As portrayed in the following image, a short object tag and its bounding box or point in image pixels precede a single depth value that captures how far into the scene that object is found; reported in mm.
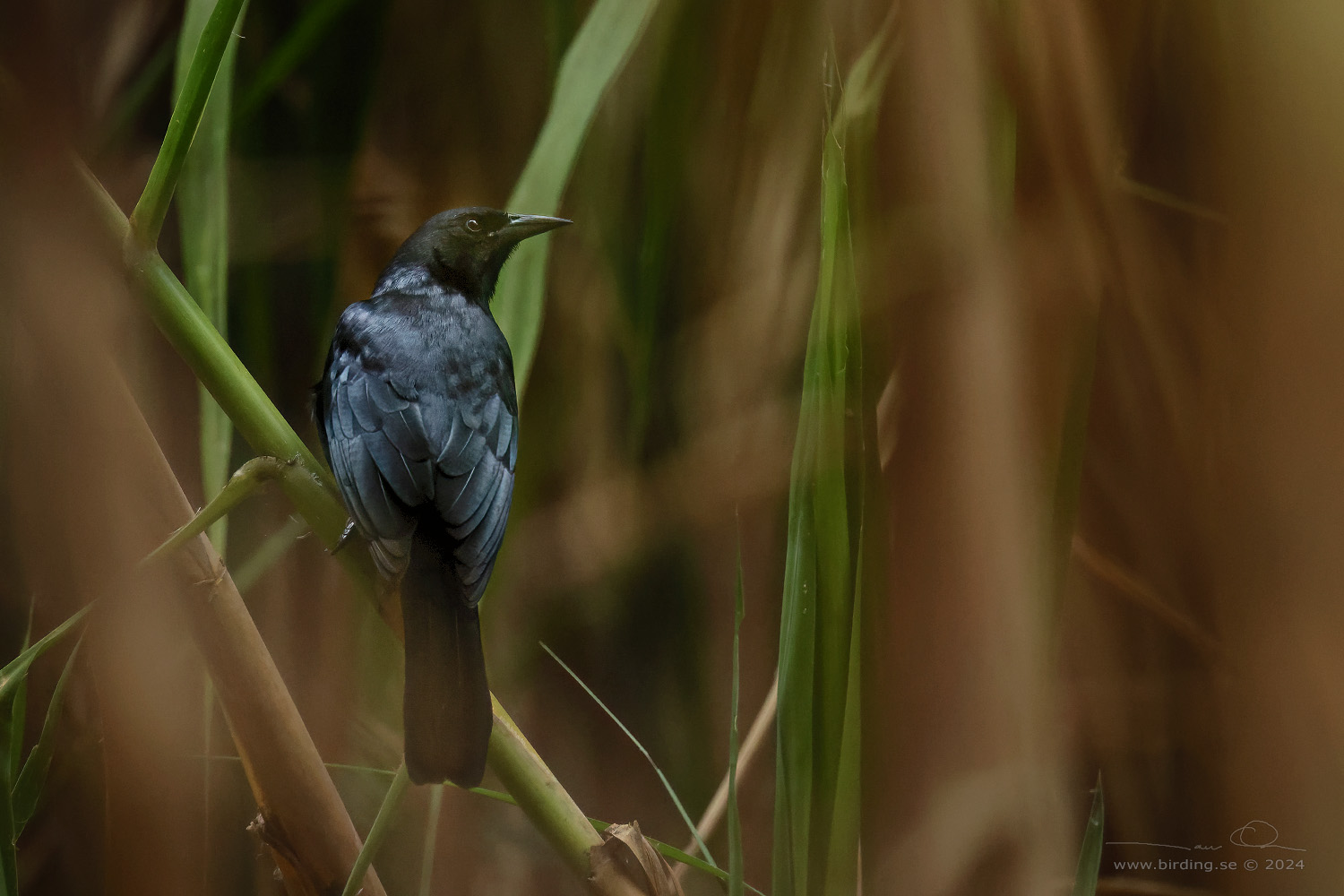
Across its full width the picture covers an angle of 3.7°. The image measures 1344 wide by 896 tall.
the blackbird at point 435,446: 7126
